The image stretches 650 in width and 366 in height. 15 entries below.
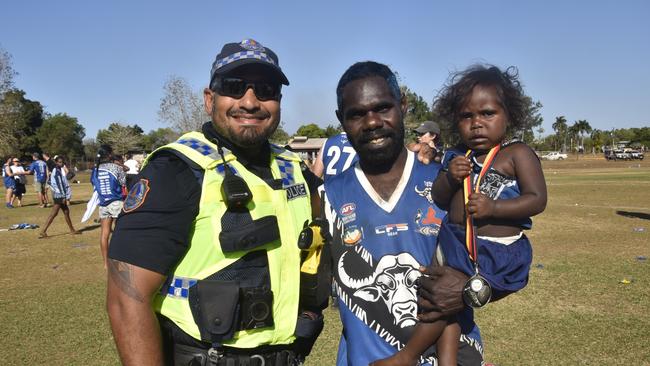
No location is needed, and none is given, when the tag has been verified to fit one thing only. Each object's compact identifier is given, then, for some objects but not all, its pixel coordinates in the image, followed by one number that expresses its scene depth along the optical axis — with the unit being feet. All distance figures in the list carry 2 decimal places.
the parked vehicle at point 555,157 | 214.38
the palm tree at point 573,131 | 346.46
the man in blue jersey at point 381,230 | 7.31
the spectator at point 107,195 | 28.45
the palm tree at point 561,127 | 350.64
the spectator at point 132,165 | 52.58
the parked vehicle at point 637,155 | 192.77
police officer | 6.00
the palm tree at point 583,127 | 342.44
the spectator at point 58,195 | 40.04
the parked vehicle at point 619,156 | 195.93
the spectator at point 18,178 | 65.22
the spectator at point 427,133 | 14.83
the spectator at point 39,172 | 62.84
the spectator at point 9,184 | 65.88
